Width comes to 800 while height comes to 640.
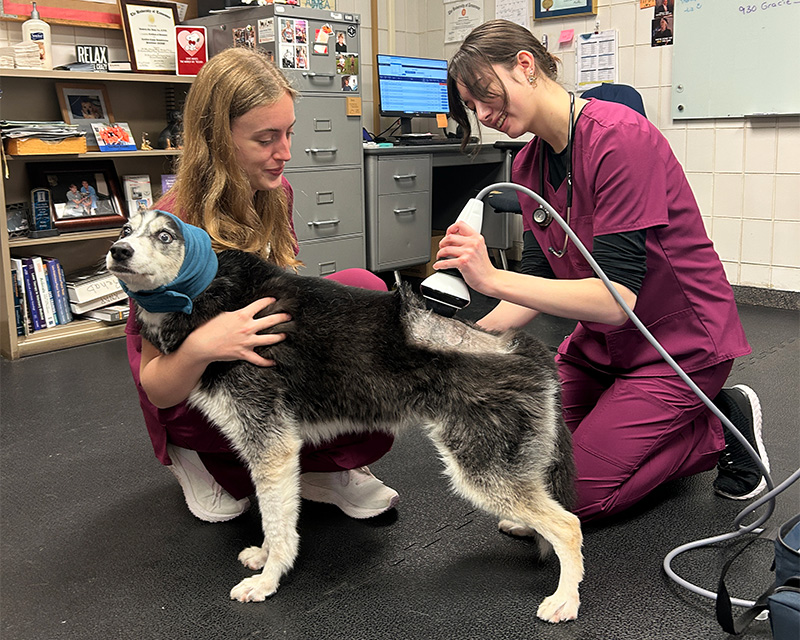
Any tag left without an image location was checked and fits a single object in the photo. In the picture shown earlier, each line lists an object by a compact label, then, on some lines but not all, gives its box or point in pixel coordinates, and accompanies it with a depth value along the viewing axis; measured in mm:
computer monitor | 4438
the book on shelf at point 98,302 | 3469
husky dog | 1329
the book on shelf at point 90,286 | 3459
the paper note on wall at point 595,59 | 4234
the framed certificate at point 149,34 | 3600
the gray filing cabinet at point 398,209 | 4082
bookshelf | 3180
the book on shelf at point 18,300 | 3262
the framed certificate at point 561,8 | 4250
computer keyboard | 4392
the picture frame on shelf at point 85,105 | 3508
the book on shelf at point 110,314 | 3492
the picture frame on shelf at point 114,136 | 3467
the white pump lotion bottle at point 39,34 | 3234
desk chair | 3709
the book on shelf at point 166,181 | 3744
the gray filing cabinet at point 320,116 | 3639
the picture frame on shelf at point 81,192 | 3449
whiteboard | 3537
